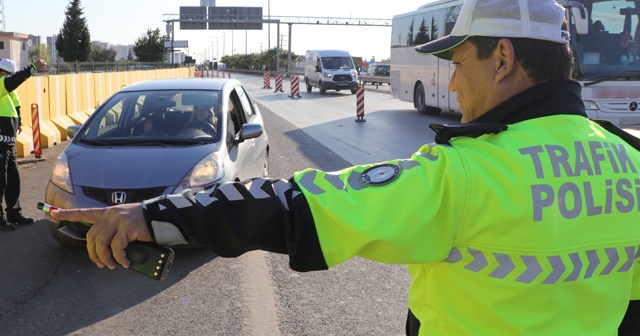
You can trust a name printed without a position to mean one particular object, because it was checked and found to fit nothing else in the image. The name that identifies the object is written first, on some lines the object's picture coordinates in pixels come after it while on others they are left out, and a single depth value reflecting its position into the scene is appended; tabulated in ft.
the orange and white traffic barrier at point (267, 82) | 147.02
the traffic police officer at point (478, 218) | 4.59
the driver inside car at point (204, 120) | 22.62
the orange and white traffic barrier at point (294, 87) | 109.40
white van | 119.24
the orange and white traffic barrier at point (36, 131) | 39.45
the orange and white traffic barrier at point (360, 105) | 66.23
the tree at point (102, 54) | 286.79
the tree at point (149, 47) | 254.88
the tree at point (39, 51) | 256.27
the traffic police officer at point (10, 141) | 23.39
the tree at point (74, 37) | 260.42
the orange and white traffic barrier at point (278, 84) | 129.16
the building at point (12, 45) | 220.64
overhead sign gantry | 255.29
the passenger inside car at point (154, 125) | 22.58
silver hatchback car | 19.12
